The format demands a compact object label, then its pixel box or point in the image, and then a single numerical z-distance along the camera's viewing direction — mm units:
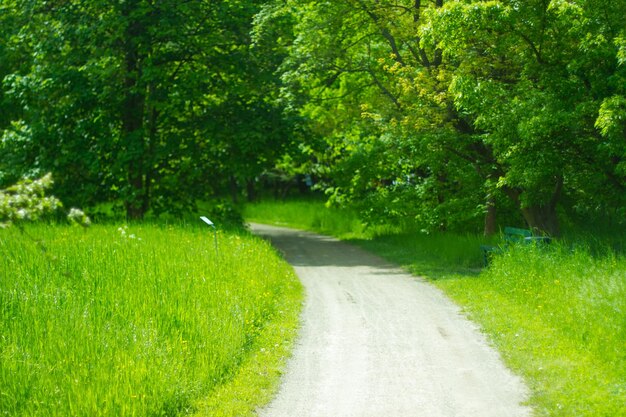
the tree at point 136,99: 23547
